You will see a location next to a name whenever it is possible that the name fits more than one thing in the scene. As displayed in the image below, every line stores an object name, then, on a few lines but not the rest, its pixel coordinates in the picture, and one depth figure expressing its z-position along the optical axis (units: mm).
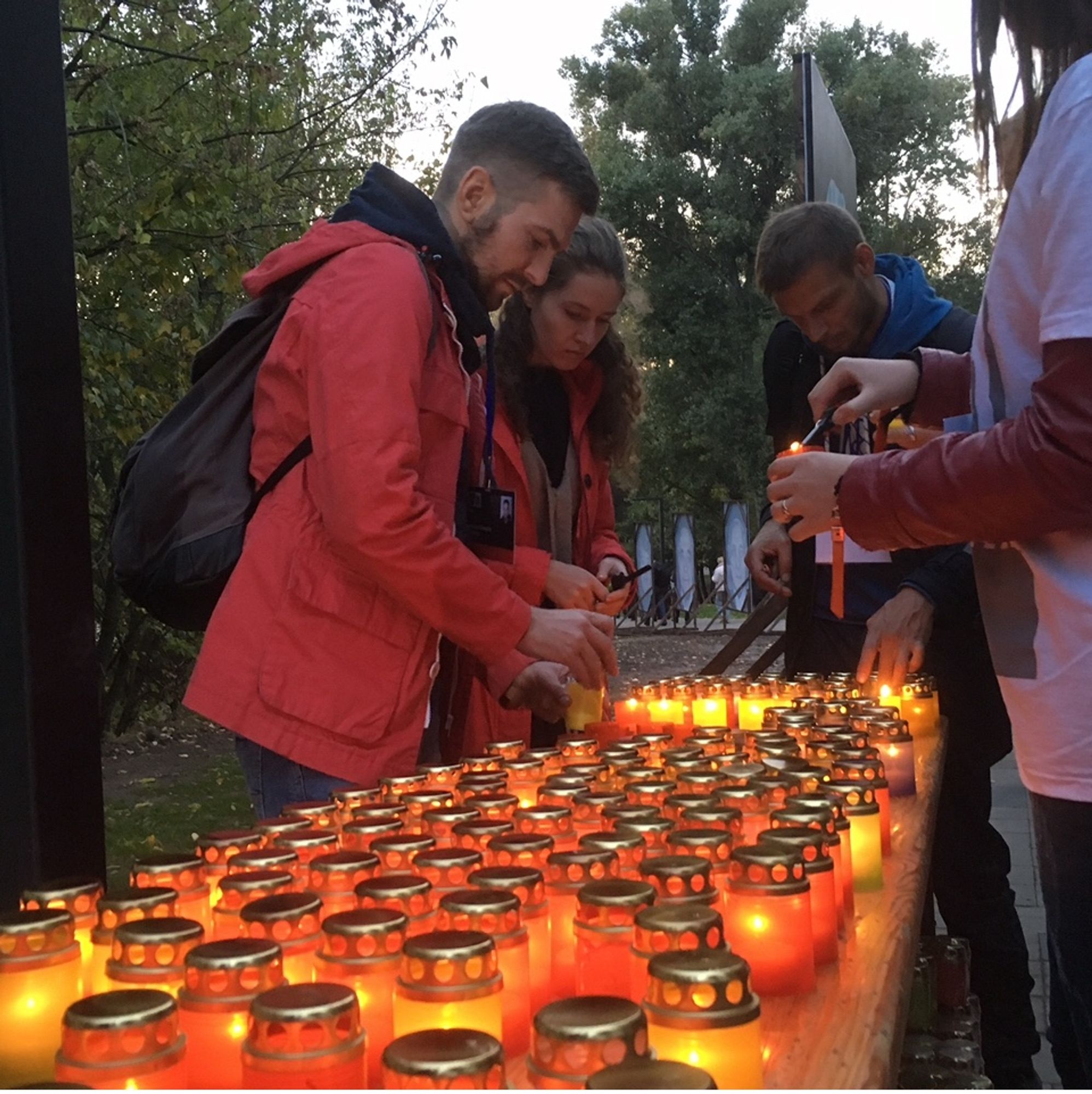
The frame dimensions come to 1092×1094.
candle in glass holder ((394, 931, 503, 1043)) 894
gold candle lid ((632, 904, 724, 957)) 965
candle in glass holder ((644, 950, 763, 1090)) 864
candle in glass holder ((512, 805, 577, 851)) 1425
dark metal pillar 1835
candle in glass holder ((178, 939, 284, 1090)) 907
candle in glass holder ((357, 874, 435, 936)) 1114
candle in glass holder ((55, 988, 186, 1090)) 824
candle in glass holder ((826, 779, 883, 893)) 1541
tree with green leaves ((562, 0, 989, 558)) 22281
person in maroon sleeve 1381
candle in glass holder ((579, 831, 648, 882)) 1271
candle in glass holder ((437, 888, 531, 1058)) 1026
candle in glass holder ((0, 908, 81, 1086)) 968
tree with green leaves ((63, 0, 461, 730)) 6449
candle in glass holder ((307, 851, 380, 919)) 1218
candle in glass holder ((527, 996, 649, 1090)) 799
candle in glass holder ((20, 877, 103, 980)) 1136
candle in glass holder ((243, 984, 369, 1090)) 817
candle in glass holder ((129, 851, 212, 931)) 1244
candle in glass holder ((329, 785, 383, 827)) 1676
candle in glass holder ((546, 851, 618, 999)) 1129
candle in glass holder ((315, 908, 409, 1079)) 984
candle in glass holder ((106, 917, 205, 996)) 987
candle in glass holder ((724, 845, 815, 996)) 1137
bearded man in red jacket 1995
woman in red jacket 3070
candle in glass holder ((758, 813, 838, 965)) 1230
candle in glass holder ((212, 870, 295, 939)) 1165
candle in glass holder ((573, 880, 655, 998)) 1047
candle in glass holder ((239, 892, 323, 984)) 1057
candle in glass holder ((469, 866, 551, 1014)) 1115
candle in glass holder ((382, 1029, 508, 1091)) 761
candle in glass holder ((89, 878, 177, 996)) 1094
